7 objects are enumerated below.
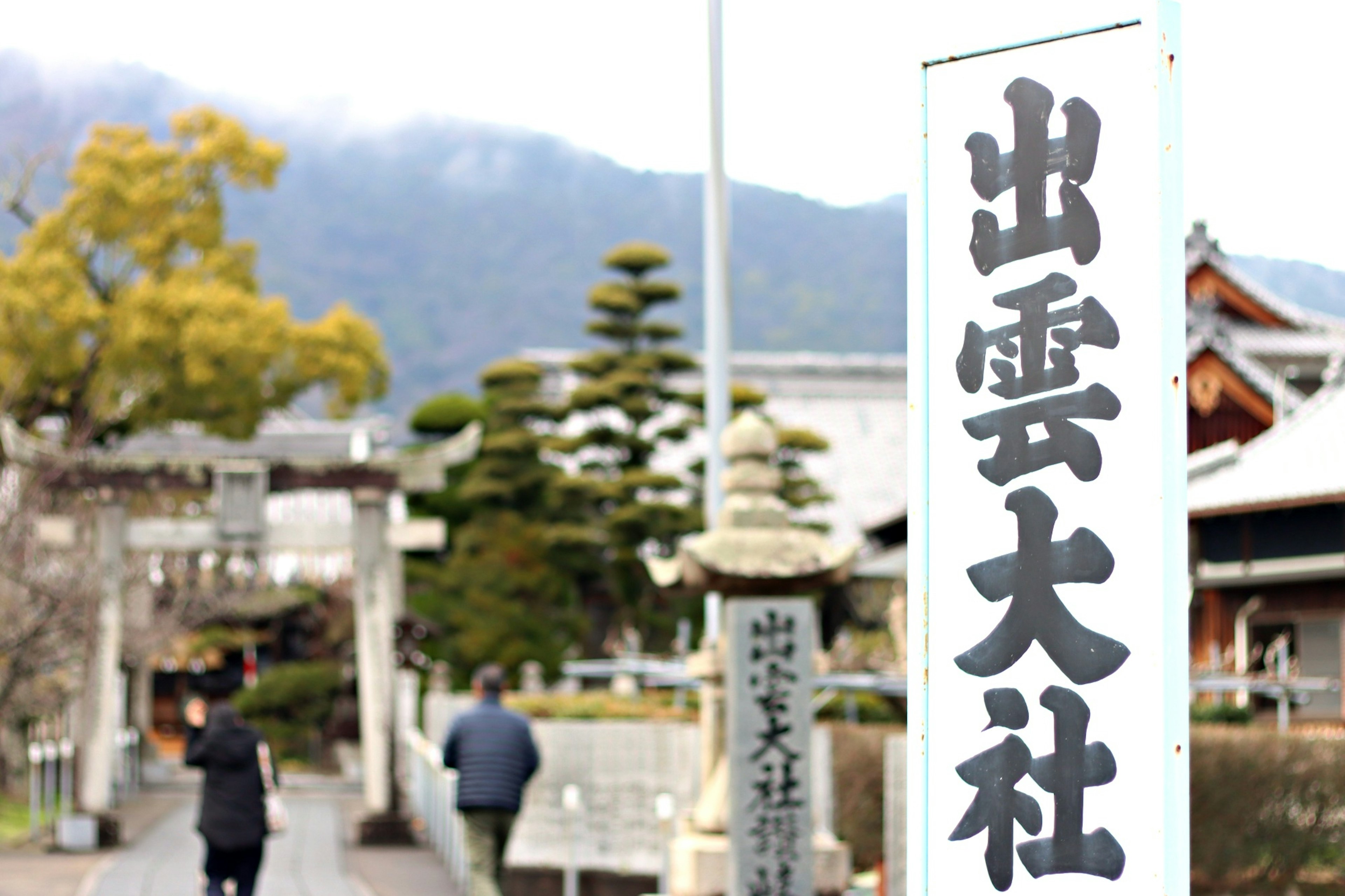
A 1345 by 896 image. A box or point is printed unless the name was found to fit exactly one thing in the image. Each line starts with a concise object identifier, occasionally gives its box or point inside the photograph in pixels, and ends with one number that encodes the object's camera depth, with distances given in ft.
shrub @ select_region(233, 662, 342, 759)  101.55
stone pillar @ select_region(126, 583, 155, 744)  80.38
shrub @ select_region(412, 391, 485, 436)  125.70
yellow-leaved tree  75.87
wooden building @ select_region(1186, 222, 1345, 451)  80.07
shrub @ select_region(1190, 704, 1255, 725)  52.90
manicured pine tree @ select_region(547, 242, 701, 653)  92.17
